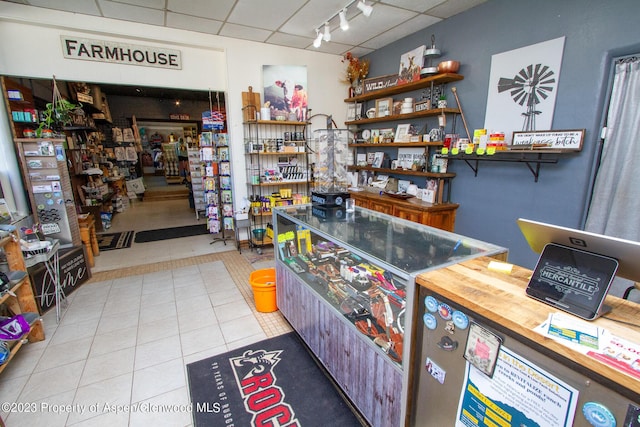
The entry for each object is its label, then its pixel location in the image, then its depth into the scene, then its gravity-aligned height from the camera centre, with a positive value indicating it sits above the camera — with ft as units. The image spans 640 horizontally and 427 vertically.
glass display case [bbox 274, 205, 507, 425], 4.85 -2.98
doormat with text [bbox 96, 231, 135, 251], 17.35 -5.35
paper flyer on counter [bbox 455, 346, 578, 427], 2.94 -2.72
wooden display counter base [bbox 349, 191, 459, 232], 12.07 -2.53
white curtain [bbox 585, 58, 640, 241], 7.66 -0.39
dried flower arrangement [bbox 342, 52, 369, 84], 16.60 +4.74
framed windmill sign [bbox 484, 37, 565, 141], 9.12 +2.07
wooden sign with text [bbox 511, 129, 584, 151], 8.44 +0.30
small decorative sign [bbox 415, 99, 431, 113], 12.51 +1.98
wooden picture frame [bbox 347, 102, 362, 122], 17.35 +2.43
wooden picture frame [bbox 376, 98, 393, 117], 14.73 +2.29
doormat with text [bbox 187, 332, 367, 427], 5.99 -5.36
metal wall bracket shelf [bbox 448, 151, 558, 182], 9.25 -0.29
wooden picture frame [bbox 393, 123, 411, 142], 14.07 +0.90
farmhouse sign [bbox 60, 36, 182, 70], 12.40 +4.52
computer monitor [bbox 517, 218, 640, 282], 3.06 -1.07
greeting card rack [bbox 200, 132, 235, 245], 16.10 -1.47
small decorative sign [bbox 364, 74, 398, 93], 14.16 +3.48
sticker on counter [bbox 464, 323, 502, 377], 3.46 -2.39
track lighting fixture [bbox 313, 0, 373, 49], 10.02 +5.06
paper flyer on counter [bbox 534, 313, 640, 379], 2.56 -1.84
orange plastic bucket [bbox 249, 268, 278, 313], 9.76 -4.67
